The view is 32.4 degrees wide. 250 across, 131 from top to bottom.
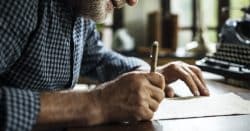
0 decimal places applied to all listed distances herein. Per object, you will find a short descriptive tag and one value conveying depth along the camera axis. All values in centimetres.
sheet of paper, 110
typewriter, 160
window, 343
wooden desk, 98
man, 97
